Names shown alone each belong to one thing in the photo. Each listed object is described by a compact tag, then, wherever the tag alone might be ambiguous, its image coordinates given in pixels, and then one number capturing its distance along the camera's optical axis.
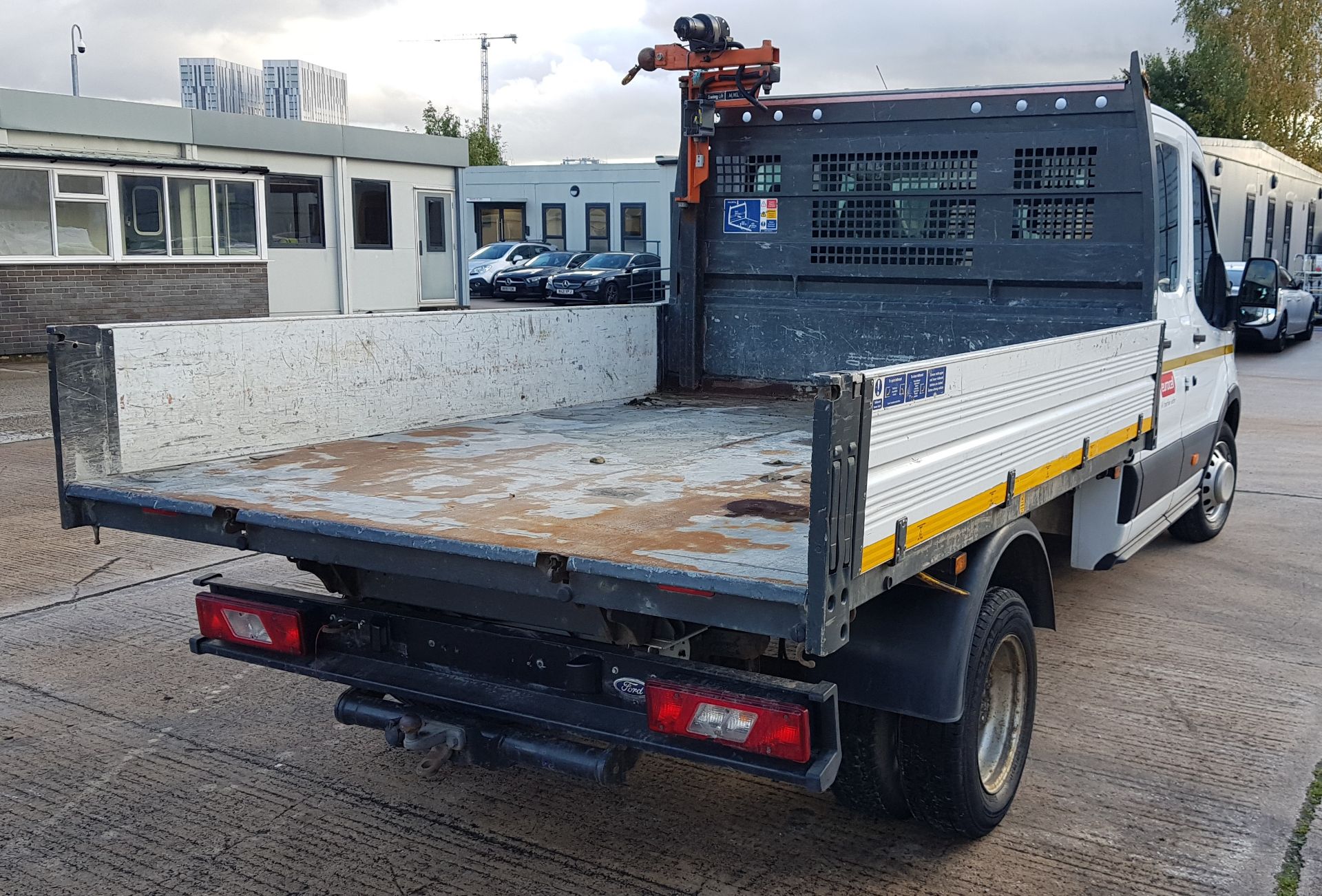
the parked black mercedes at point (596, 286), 30.38
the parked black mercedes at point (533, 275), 32.53
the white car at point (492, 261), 34.78
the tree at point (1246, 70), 46.41
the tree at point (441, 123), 70.69
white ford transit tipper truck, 3.25
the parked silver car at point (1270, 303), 6.91
